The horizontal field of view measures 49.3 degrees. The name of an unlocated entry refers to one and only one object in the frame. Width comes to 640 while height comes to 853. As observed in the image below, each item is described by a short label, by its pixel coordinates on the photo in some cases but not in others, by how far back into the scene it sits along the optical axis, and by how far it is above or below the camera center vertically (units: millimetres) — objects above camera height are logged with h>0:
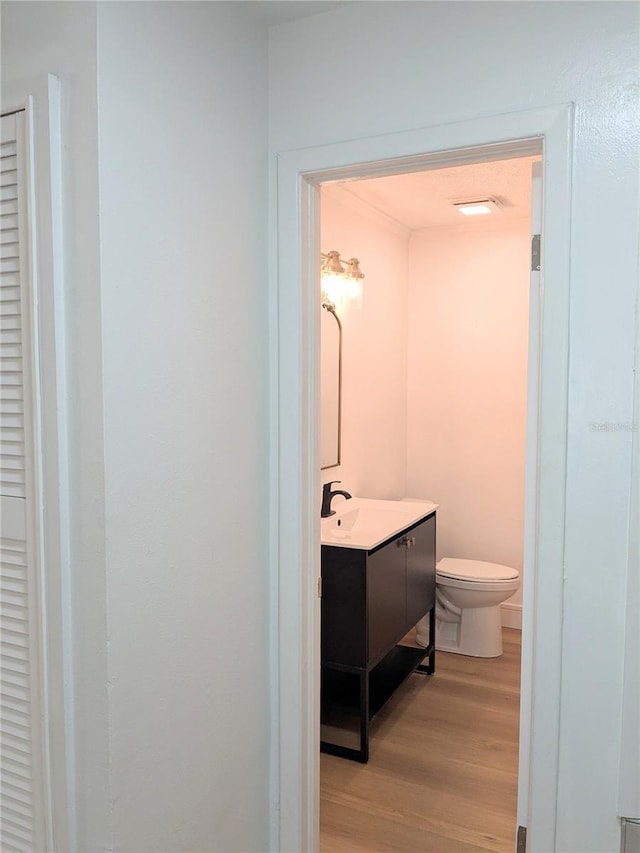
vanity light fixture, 3387 +528
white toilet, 3812 -1244
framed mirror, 3457 -3
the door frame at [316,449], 1652 -173
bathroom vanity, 2811 -955
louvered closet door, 1517 -375
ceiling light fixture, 3773 +993
